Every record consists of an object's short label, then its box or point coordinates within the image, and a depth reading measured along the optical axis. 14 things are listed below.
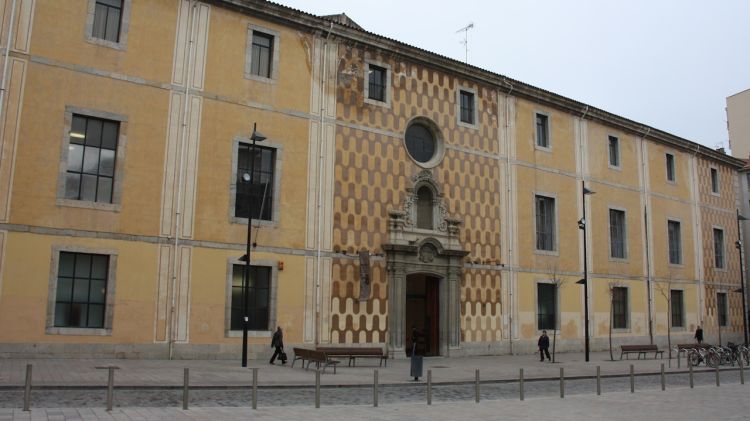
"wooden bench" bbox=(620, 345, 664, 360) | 28.82
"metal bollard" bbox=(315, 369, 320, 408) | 12.64
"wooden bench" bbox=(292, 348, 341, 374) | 19.38
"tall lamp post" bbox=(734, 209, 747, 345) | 36.60
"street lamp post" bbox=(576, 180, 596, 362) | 27.11
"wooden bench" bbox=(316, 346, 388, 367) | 22.23
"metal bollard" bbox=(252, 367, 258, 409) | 12.28
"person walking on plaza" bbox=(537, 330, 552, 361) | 26.81
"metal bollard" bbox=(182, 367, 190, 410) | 11.85
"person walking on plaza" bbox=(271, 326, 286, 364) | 21.70
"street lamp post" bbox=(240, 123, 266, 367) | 19.97
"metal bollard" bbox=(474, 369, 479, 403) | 14.29
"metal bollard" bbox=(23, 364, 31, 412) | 10.88
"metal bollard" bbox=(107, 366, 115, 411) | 11.14
